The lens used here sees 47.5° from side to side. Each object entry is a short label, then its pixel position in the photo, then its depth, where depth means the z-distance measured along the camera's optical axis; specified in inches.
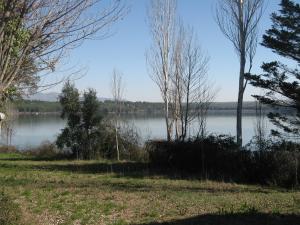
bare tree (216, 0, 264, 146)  612.8
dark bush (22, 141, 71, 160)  756.2
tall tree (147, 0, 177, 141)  757.5
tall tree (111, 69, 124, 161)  712.6
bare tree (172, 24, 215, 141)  737.1
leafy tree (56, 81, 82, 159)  745.1
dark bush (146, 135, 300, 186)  415.6
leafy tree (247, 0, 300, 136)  578.8
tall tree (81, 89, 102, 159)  730.7
